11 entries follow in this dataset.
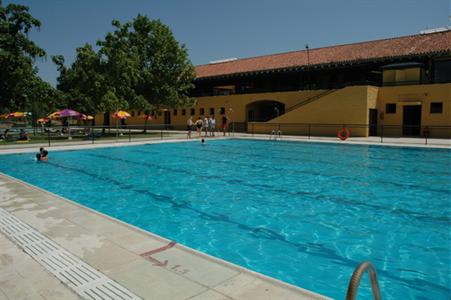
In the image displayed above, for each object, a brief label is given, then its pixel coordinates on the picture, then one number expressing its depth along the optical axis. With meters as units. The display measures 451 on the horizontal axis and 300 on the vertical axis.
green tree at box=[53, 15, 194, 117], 29.78
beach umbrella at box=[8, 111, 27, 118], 37.92
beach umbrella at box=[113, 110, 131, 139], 31.38
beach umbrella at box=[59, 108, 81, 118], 29.03
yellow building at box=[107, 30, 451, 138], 27.14
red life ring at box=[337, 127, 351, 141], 24.91
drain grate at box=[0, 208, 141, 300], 3.68
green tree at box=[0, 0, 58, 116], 25.98
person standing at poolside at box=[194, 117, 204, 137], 30.61
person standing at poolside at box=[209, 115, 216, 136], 30.95
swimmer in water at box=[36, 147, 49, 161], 15.78
